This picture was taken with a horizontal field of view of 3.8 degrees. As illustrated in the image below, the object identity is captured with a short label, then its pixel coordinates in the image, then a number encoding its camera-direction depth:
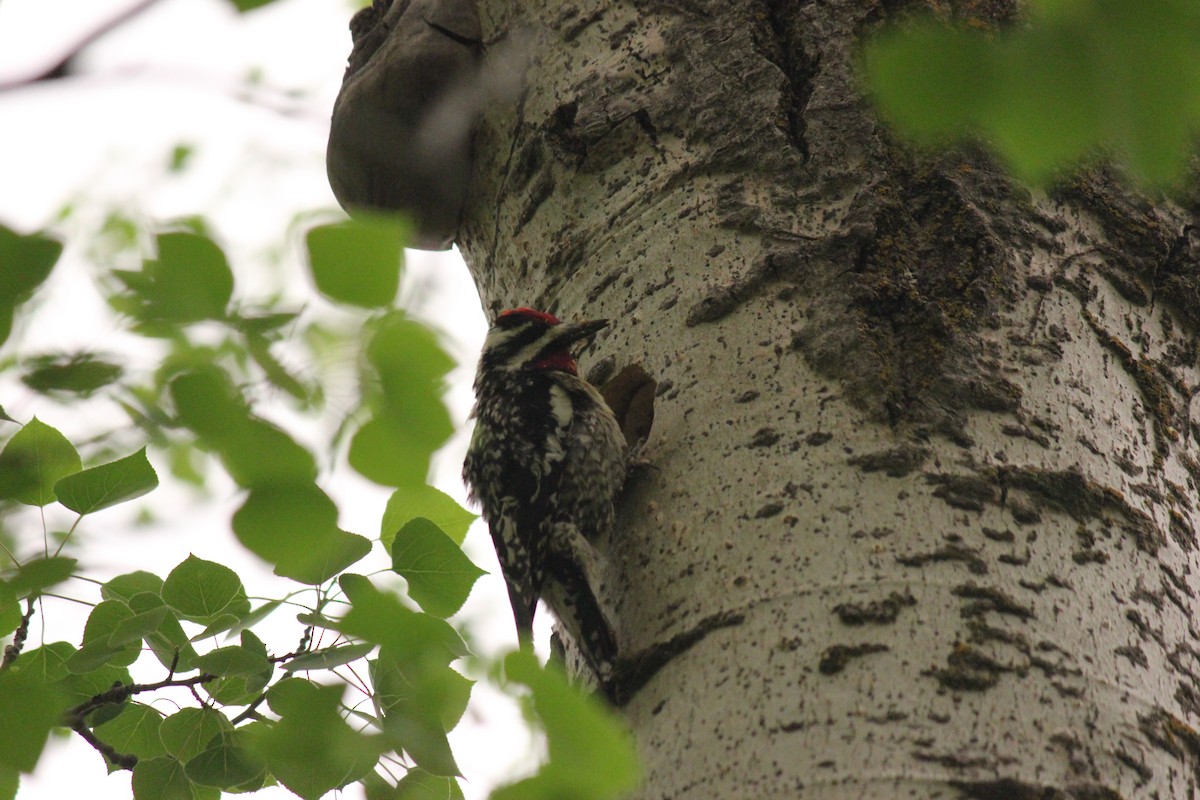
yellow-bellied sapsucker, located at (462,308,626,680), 9.83
